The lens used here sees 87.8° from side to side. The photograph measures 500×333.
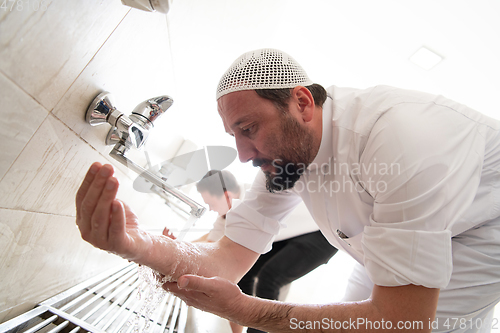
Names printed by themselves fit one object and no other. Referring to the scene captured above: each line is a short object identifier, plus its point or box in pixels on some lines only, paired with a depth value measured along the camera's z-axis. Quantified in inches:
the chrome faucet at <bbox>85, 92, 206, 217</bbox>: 21.6
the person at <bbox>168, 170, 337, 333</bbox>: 45.8
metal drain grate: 18.3
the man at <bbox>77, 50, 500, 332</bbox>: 17.3
